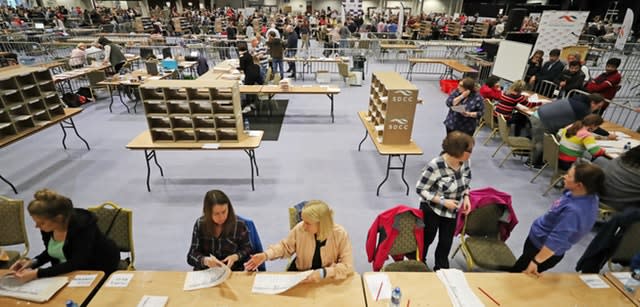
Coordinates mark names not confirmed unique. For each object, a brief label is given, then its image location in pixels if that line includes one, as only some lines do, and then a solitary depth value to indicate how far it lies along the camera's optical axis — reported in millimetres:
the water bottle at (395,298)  1922
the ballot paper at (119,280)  2119
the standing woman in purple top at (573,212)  2092
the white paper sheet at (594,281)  2154
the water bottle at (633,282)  2125
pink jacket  2867
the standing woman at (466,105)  4438
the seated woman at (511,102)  5785
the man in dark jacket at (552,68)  7297
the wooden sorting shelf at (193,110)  4211
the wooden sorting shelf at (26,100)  4605
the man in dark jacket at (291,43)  12398
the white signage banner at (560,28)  9500
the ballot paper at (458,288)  2001
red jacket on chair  2652
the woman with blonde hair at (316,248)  2176
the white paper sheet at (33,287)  2002
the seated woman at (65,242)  2104
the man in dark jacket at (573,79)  6434
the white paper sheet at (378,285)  2043
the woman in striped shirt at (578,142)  3951
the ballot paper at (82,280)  2129
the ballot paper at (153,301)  1965
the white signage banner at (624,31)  11561
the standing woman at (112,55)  9059
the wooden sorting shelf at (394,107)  4207
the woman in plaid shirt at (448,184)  2486
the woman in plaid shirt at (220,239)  2359
